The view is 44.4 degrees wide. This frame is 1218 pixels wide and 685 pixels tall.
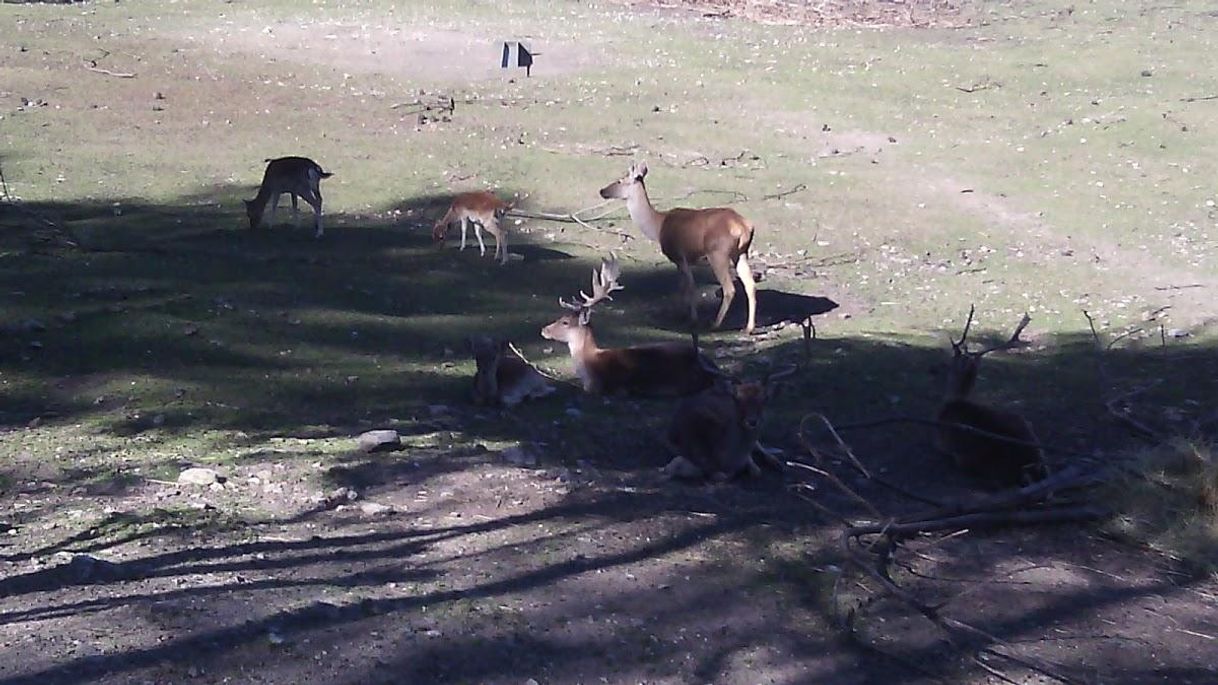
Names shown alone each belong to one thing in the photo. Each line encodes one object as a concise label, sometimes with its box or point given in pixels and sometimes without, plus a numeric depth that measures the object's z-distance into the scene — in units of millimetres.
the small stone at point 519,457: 7812
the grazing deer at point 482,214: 13281
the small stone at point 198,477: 7109
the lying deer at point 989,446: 8047
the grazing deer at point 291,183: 13695
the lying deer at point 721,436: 7824
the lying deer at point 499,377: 9086
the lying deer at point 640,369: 9680
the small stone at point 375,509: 6840
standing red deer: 11844
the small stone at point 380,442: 7793
